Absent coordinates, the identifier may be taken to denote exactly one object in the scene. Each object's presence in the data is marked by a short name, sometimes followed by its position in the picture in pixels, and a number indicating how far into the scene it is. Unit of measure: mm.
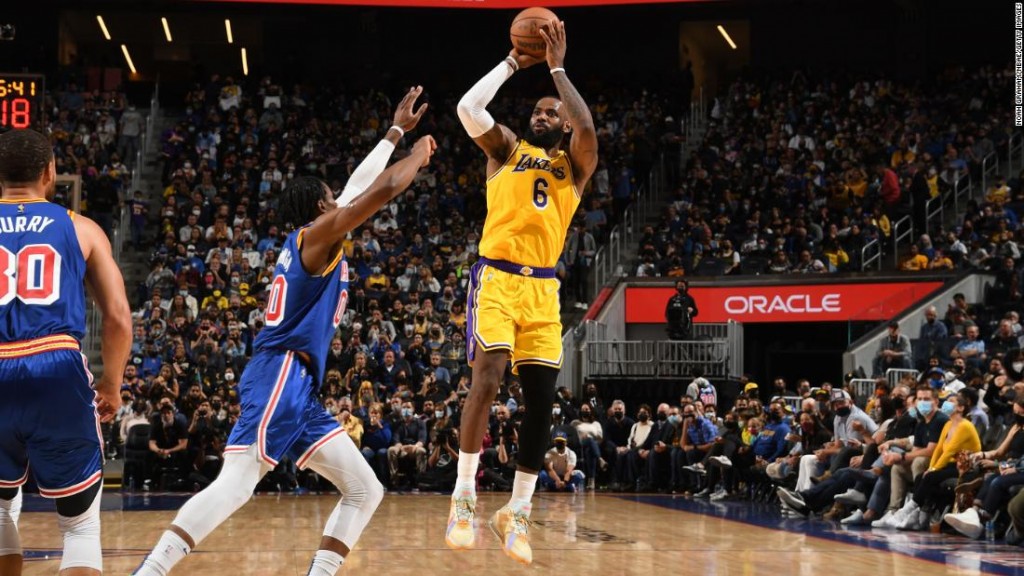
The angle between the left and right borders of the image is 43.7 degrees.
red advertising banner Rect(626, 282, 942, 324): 21719
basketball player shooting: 6914
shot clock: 15453
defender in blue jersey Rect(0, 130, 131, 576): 4758
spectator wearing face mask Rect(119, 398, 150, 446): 17642
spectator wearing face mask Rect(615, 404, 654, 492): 18562
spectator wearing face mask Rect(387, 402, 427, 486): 18047
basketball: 6961
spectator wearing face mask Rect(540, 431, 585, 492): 17797
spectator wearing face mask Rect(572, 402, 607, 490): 18547
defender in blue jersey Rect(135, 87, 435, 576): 5543
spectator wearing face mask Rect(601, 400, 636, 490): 19172
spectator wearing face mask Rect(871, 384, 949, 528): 12664
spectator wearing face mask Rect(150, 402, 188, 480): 17312
